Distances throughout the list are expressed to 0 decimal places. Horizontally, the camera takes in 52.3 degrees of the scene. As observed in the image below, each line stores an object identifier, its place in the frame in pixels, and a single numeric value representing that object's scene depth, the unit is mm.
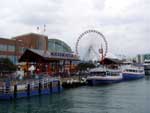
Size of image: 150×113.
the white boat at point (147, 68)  92739
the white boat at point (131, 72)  62637
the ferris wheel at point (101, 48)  57650
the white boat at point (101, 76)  47460
